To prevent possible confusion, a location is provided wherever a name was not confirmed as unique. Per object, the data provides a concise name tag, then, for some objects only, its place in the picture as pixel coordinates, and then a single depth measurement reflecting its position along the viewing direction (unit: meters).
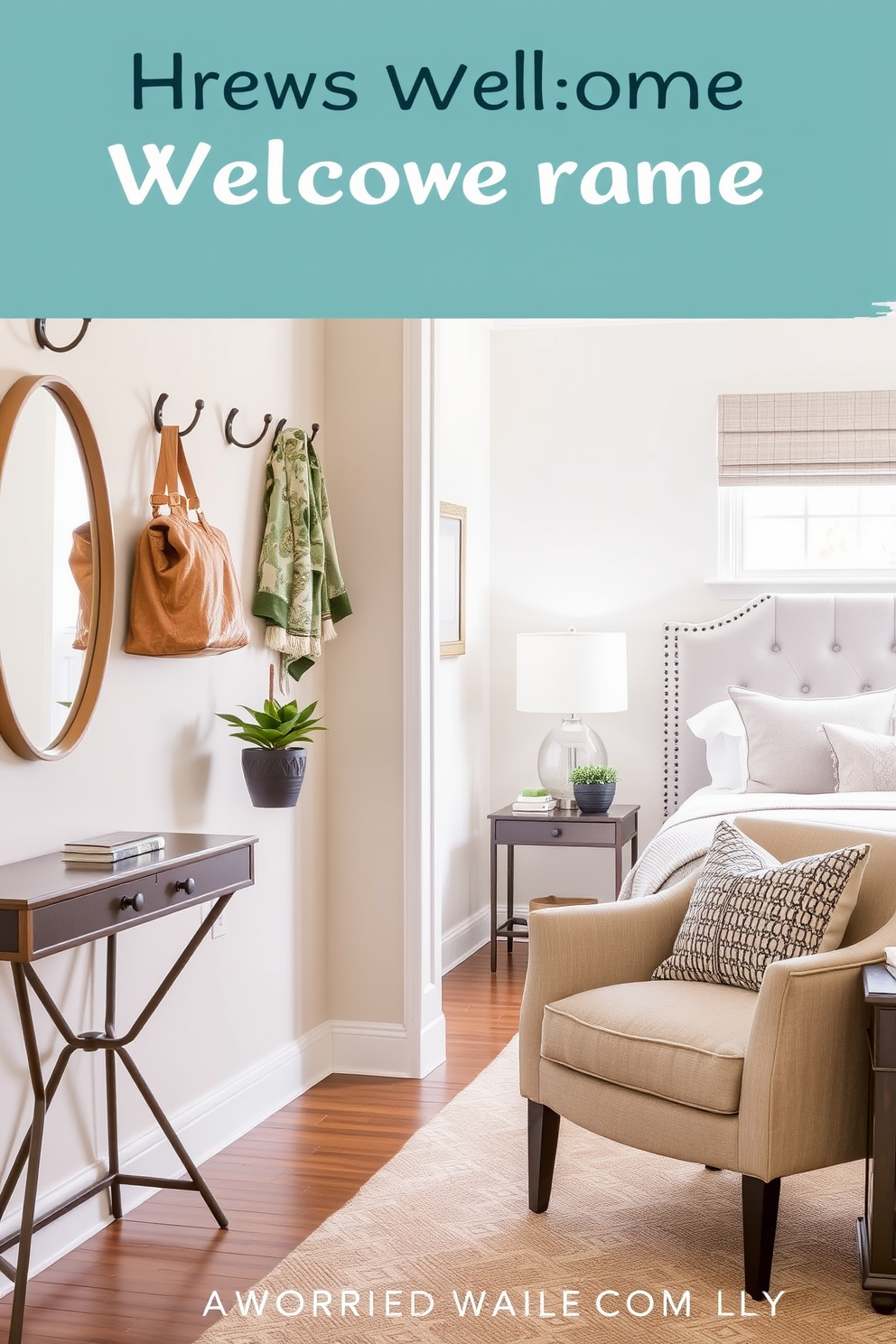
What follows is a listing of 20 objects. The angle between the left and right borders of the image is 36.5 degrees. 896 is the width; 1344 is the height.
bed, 5.22
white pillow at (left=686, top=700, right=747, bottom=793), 5.16
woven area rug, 2.37
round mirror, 2.53
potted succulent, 3.31
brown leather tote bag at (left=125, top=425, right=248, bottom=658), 2.91
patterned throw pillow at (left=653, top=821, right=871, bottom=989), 2.73
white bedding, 3.72
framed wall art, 5.18
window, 5.38
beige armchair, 2.45
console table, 2.20
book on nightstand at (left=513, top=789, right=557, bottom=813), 5.21
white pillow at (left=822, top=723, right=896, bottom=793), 4.57
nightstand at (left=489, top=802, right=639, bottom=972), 5.05
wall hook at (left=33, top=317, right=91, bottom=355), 2.57
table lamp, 5.16
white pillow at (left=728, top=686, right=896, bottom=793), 4.78
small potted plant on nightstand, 5.16
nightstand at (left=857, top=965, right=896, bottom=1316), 2.41
